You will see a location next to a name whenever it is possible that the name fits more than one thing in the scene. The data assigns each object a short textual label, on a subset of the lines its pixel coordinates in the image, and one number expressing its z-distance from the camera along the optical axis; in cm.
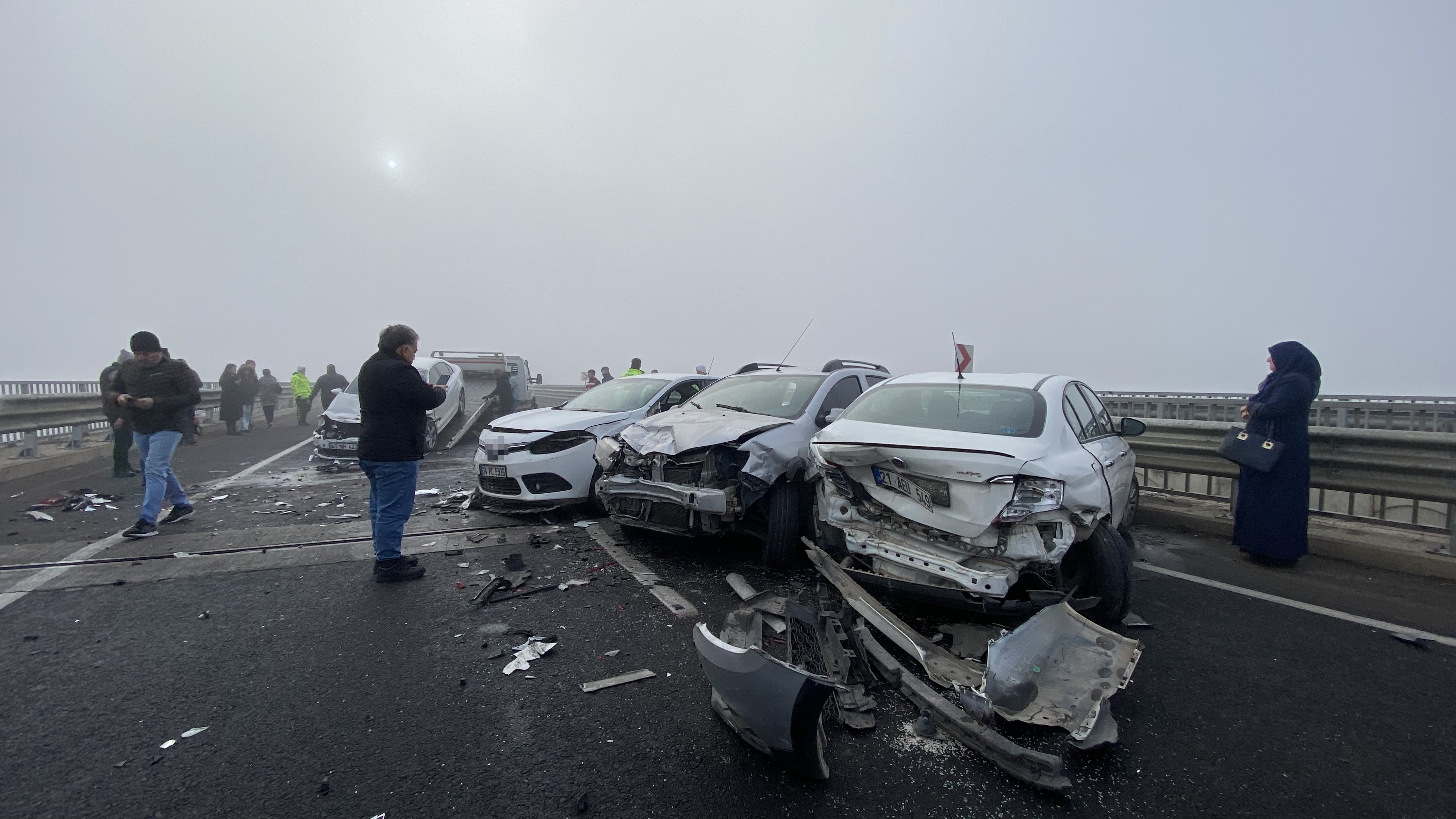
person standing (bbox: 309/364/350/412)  1580
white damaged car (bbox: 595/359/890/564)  441
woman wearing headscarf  481
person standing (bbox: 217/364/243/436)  1395
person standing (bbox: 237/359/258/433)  1466
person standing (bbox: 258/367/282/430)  1620
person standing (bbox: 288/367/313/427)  1698
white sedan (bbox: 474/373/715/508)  598
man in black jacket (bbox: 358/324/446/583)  446
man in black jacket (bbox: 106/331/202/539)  555
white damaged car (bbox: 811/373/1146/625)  315
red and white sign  537
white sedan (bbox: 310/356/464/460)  973
